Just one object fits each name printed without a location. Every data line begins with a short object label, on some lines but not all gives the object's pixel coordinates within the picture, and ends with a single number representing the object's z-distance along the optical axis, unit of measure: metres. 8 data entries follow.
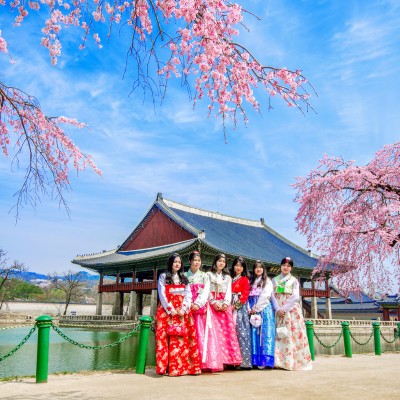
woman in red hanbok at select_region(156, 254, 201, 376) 5.63
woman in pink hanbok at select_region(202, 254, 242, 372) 5.92
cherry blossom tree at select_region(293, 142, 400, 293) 12.62
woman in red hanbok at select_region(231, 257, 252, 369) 6.24
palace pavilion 30.24
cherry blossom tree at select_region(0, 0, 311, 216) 4.36
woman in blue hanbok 6.30
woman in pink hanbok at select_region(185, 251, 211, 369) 5.81
